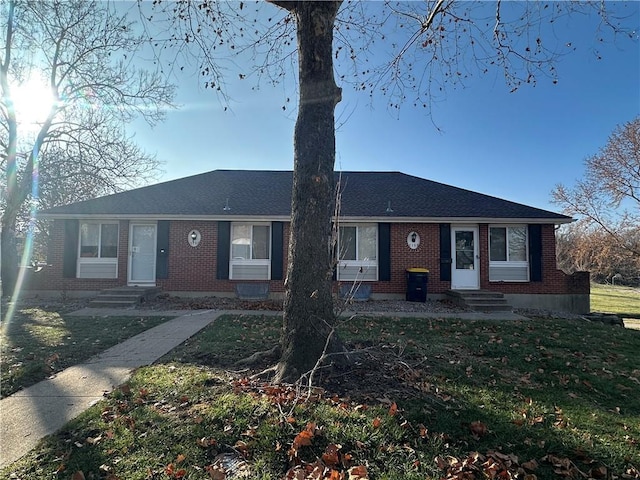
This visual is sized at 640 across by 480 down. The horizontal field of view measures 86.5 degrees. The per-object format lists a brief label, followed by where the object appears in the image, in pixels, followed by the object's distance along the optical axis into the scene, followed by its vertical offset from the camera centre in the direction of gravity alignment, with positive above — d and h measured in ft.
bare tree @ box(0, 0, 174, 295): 39.60 +15.72
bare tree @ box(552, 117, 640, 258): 64.39 +15.25
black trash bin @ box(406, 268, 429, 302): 37.42 -2.88
